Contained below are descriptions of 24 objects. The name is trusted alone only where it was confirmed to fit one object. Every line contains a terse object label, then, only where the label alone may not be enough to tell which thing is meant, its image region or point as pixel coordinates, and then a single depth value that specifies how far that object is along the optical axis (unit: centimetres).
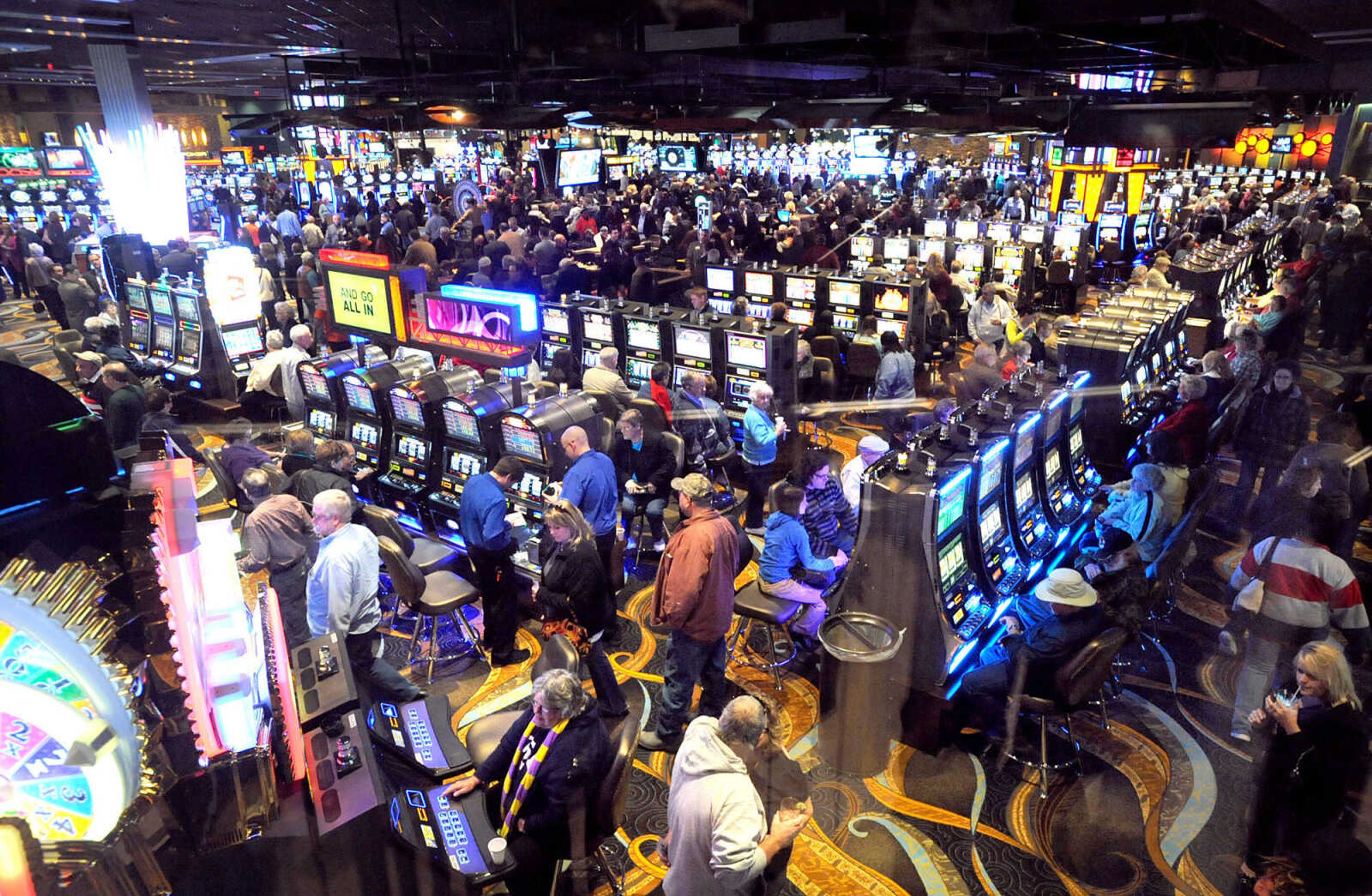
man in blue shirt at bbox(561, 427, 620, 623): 596
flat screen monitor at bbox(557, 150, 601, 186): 1980
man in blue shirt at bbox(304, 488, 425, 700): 488
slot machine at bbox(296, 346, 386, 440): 784
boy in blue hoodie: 527
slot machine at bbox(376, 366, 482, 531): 712
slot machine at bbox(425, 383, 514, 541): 683
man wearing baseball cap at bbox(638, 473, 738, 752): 472
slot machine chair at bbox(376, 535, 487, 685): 550
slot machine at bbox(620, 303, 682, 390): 914
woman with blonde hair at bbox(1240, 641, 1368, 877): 351
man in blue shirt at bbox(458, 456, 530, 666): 565
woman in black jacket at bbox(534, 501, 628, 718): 498
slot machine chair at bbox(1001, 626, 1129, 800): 448
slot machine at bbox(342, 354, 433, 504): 746
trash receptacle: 472
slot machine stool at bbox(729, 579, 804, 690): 540
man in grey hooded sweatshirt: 311
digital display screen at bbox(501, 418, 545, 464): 663
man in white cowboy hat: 451
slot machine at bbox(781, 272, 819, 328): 1173
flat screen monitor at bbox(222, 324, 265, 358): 1076
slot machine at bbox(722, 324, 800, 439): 848
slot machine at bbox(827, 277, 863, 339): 1133
